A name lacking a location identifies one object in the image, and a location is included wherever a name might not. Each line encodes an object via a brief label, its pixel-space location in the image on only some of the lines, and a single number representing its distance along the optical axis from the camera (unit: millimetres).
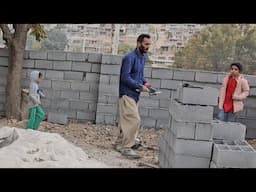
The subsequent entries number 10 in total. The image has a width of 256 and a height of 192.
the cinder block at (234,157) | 3859
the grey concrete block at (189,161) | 4168
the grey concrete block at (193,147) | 4176
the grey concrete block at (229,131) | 4547
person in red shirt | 6141
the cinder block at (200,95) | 4188
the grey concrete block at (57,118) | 7281
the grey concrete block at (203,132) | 4184
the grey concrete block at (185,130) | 4199
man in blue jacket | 5156
